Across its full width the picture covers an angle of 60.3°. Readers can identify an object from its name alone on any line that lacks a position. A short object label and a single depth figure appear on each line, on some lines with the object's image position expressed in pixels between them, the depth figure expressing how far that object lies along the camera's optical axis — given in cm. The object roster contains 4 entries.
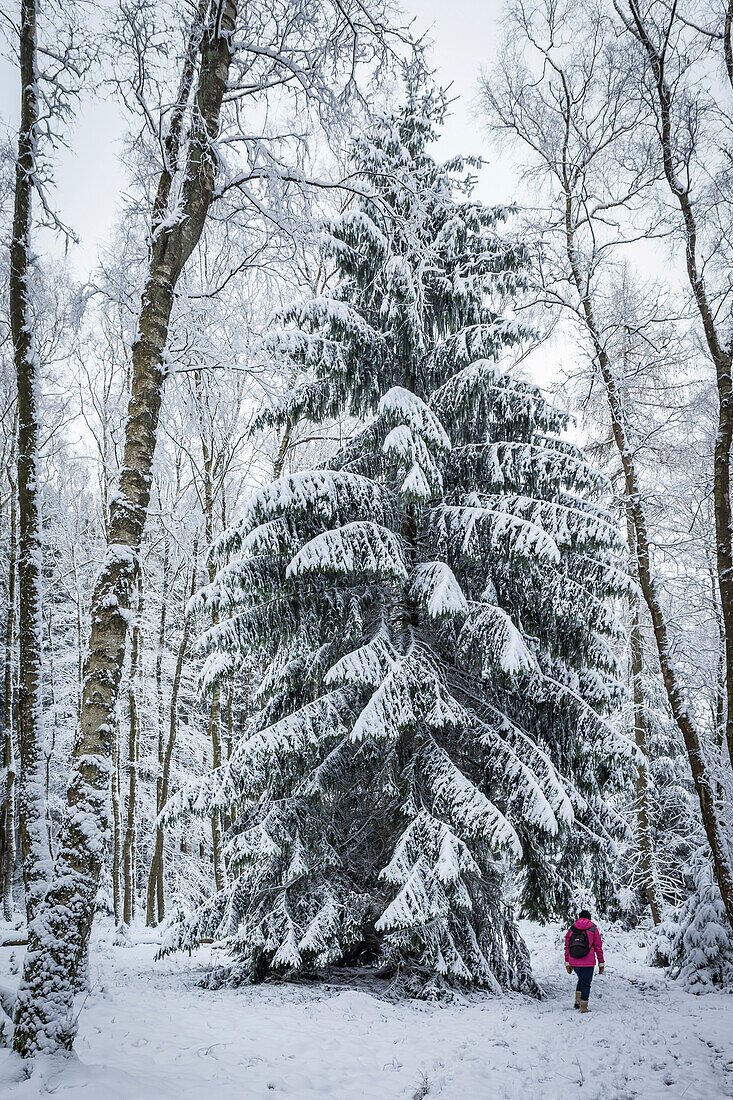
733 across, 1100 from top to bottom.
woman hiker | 742
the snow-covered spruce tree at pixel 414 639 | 736
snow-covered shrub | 823
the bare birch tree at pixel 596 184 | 859
